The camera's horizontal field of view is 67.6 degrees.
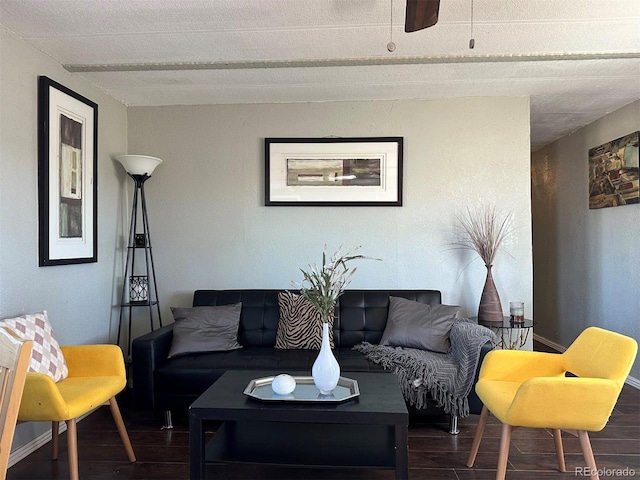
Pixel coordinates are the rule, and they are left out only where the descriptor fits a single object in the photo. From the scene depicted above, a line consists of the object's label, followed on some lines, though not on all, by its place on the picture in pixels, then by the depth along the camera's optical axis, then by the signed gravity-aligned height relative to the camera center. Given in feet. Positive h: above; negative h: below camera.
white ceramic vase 7.32 -2.00
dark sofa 9.71 -2.46
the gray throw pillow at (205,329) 10.43 -1.98
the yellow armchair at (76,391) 6.91 -2.41
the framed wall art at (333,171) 12.84 +1.89
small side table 11.11 -2.41
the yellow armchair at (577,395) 6.66 -2.22
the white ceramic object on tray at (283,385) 7.18 -2.17
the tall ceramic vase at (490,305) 11.43 -1.54
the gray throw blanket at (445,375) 9.32 -2.63
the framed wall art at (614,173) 12.73 +1.92
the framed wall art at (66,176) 9.53 +1.44
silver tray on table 7.00 -2.32
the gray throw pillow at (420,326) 10.50 -1.92
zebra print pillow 10.94 -1.96
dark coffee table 6.58 -3.10
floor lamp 12.07 -0.30
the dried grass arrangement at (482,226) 12.50 +0.39
